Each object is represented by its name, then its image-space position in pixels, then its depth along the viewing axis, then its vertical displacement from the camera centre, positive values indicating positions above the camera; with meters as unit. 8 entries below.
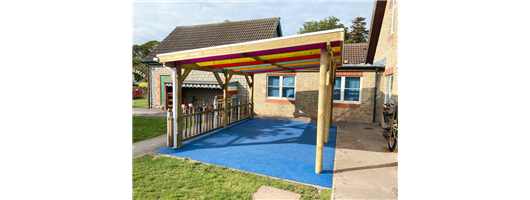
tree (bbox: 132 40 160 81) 49.00 +8.70
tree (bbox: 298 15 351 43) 38.08 +10.97
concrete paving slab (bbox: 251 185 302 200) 3.62 -1.55
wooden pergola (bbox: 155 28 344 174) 4.42 +0.84
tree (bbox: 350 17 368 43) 39.38 +10.50
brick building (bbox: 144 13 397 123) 11.03 +0.59
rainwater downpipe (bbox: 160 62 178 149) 6.08 -0.55
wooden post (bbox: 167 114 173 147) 6.23 -1.06
